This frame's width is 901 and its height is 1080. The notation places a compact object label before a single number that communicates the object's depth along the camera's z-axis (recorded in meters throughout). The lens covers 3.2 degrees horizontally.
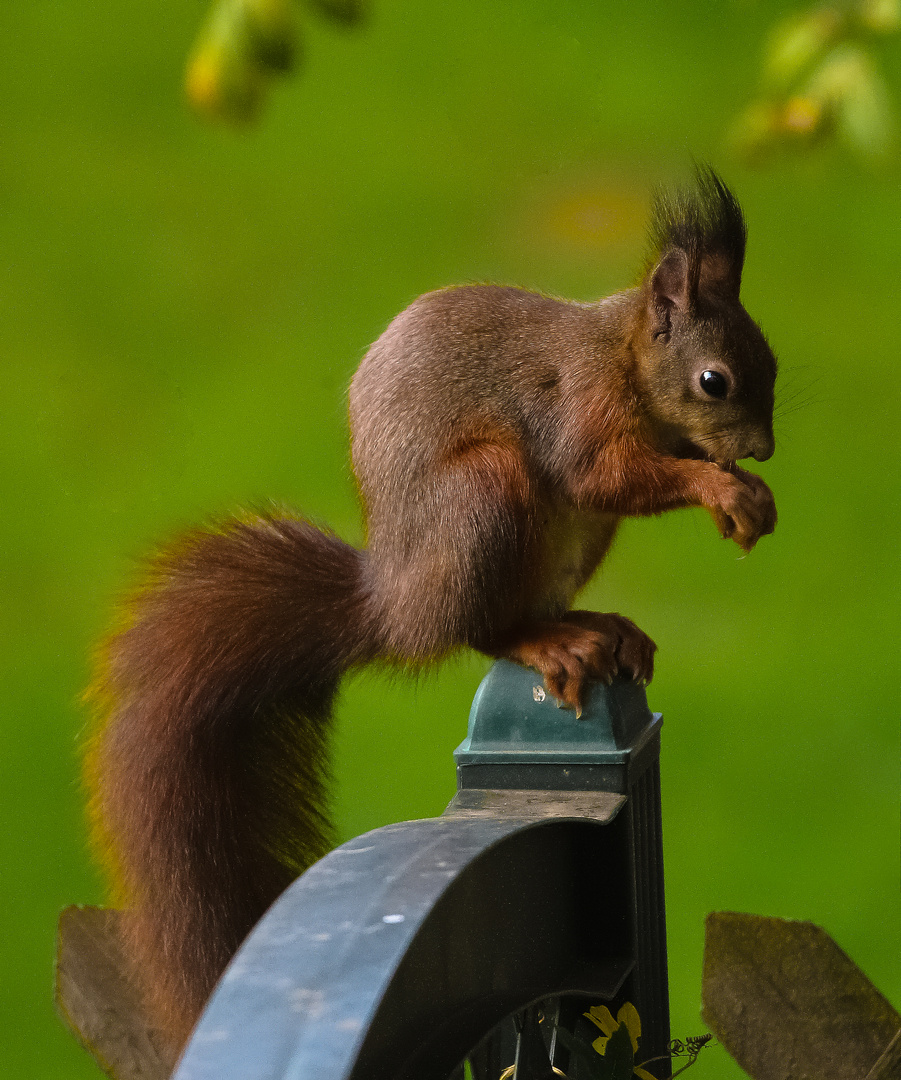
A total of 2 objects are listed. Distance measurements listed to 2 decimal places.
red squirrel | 5.74
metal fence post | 5.69
